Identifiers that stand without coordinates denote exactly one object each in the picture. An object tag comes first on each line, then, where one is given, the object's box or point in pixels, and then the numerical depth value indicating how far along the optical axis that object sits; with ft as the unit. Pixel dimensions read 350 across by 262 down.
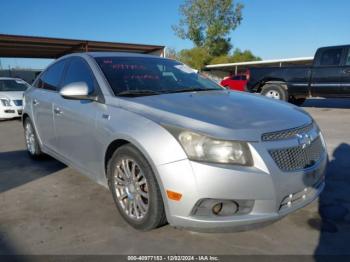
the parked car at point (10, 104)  34.58
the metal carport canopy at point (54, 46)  70.66
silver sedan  8.21
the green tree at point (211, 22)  151.53
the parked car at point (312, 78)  33.27
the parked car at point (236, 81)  73.90
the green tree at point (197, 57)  155.12
